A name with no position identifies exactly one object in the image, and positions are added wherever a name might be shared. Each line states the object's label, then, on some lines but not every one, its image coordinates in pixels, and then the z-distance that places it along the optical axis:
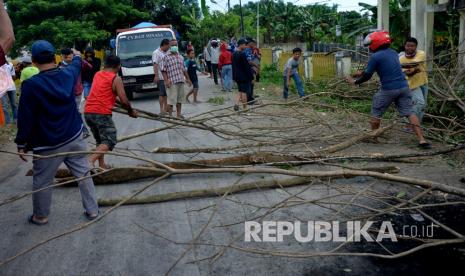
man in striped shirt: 9.97
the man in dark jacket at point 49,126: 4.42
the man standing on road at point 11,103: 10.92
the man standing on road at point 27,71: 9.97
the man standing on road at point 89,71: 12.14
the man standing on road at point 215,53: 18.06
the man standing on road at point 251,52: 14.58
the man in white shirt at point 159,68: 10.05
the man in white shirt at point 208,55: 19.05
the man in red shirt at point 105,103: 5.80
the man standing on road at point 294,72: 11.88
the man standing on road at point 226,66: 15.15
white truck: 14.83
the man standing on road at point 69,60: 8.84
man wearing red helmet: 6.83
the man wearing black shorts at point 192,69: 13.39
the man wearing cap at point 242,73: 11.22
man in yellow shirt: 7.33
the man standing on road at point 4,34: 3.05
